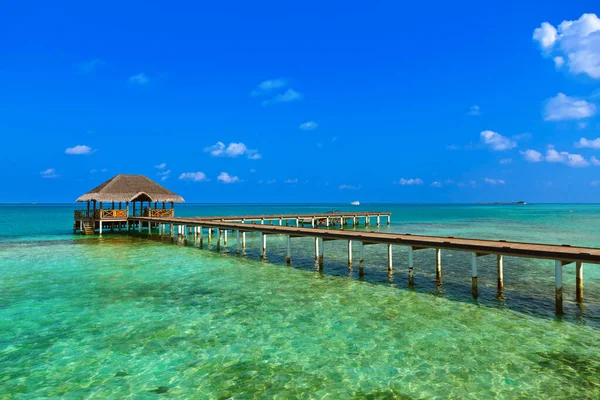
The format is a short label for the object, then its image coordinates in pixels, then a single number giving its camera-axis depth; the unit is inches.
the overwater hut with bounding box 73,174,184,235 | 1230.3
